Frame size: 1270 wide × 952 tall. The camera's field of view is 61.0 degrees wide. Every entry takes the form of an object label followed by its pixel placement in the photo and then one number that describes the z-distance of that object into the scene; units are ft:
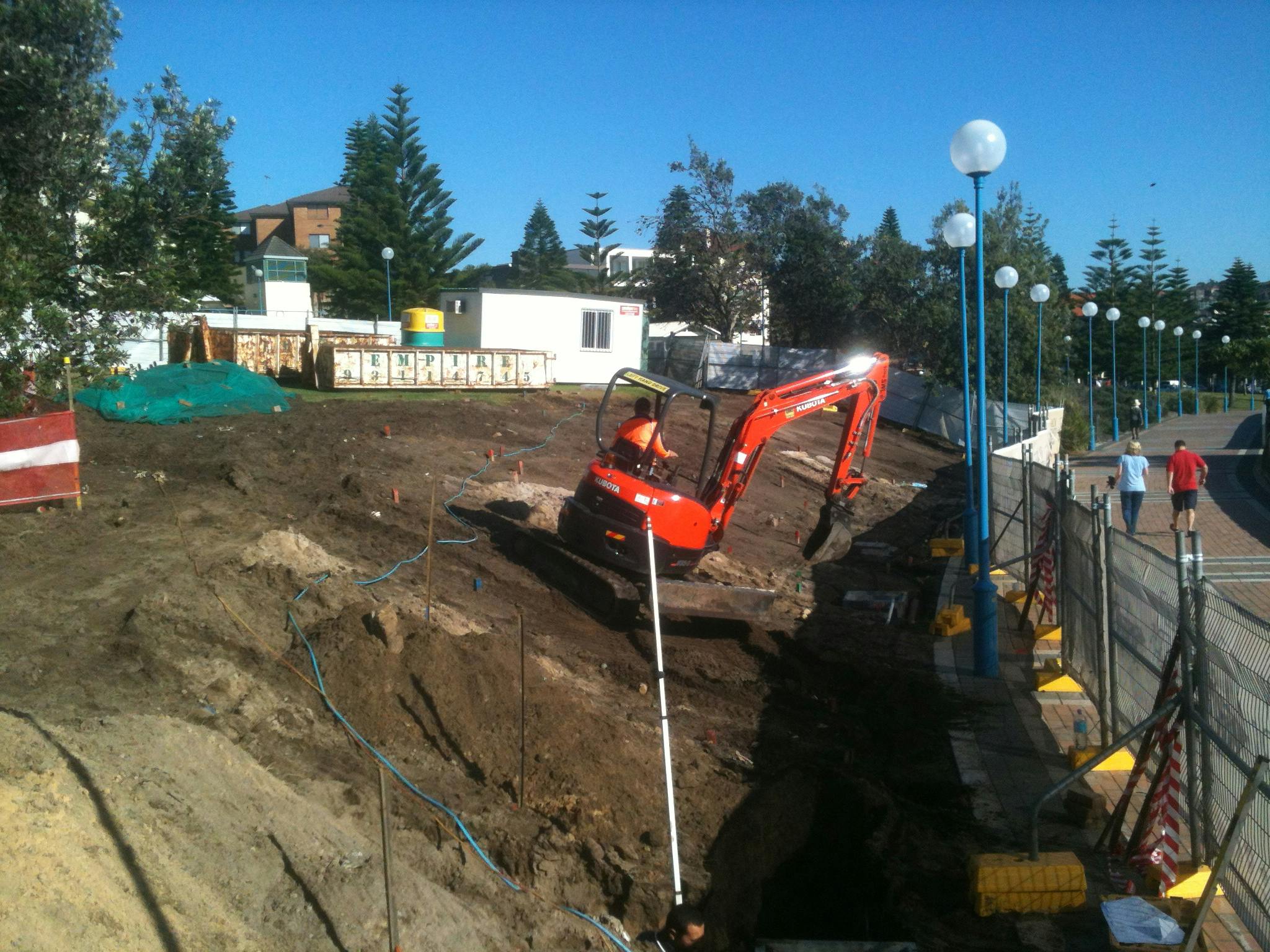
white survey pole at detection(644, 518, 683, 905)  20.08
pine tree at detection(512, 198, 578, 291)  244.63
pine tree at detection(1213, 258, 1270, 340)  241.96
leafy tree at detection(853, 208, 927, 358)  131.95
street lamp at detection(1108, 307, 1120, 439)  118.79
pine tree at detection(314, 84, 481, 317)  186.70
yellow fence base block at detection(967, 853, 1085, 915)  21.01
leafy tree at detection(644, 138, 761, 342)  138.21
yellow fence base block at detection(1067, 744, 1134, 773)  27.12
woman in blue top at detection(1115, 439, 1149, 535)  58.13
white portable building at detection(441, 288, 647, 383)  100.01
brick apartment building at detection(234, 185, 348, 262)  263.70
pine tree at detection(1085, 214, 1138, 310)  261.44
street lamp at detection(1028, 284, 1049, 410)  83.10
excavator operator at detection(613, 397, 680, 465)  39.50
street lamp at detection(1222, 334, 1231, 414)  203.41
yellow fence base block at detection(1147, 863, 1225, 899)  19.79
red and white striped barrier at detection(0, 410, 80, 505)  36.24
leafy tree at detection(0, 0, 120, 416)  34.04
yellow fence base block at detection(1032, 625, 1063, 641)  37.40
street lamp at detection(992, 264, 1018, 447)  66.18
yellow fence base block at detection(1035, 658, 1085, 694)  33.96
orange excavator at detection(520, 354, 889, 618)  37.78
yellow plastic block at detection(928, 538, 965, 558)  58.70
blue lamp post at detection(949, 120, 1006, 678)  35.65
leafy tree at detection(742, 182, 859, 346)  135.13
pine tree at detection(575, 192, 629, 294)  252.62
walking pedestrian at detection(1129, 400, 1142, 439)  119.14
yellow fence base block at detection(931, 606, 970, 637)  43.01
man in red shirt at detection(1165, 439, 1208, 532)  57.00
